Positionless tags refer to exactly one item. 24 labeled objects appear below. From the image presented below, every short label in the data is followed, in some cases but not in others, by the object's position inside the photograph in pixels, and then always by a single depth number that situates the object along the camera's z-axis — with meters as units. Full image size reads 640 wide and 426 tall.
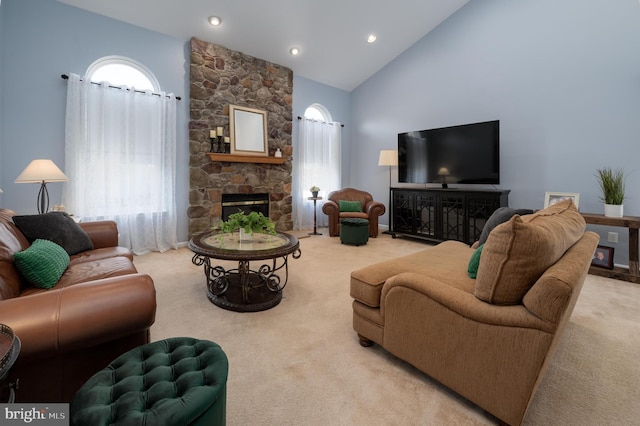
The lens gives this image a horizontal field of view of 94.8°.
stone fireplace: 4.48
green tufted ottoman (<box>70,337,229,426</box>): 0.83
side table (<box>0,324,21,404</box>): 0.74
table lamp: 2.80
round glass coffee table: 2.32
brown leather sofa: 1.01
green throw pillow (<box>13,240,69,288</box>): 1.63
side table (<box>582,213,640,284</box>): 3.03
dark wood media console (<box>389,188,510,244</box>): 4.16
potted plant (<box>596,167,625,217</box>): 3.20
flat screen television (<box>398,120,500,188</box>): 4.17
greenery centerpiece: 2.58
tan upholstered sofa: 1.15
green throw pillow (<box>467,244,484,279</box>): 1.75
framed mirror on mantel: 4.81
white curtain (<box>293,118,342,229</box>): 5.91
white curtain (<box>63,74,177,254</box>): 3.59
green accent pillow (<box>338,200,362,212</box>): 5.46
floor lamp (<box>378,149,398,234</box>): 5.40
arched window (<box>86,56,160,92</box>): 3.80
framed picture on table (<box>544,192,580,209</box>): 3.59
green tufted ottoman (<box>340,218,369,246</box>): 4.68
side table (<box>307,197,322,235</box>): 5.58
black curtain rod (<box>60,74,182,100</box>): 3.45
